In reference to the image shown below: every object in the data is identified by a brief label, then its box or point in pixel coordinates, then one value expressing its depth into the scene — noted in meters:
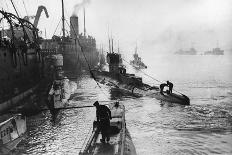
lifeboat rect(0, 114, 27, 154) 15.48
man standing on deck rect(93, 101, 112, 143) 14.12
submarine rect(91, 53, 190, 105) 34.13
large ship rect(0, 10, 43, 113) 28.33
